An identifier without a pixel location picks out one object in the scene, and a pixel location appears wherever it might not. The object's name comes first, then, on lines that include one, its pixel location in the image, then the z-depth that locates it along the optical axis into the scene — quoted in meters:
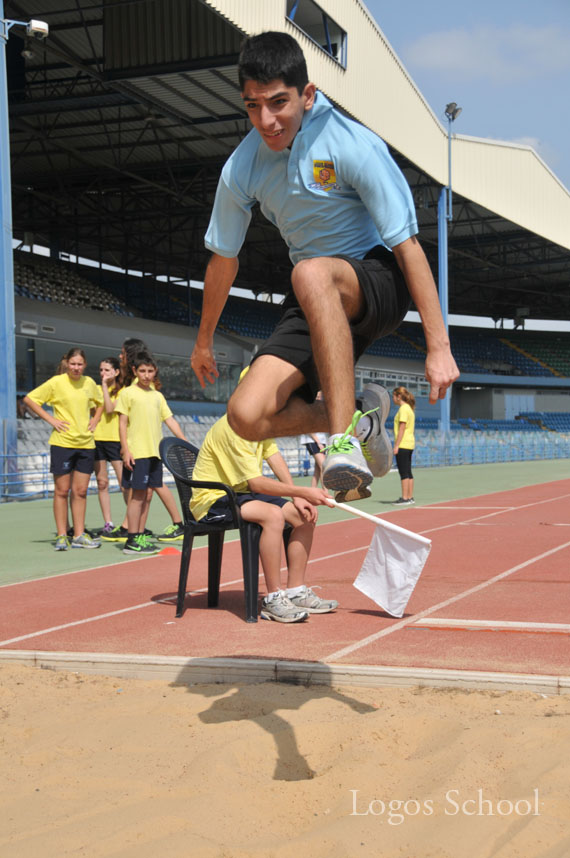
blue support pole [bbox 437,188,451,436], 29.84
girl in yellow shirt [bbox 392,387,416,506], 13.76
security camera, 13.46
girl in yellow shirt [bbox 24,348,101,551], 8.59
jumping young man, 2.98
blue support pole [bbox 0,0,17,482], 14.79
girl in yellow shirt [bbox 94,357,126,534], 9.25
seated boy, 5.34
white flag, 3.48
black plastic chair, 5.29
